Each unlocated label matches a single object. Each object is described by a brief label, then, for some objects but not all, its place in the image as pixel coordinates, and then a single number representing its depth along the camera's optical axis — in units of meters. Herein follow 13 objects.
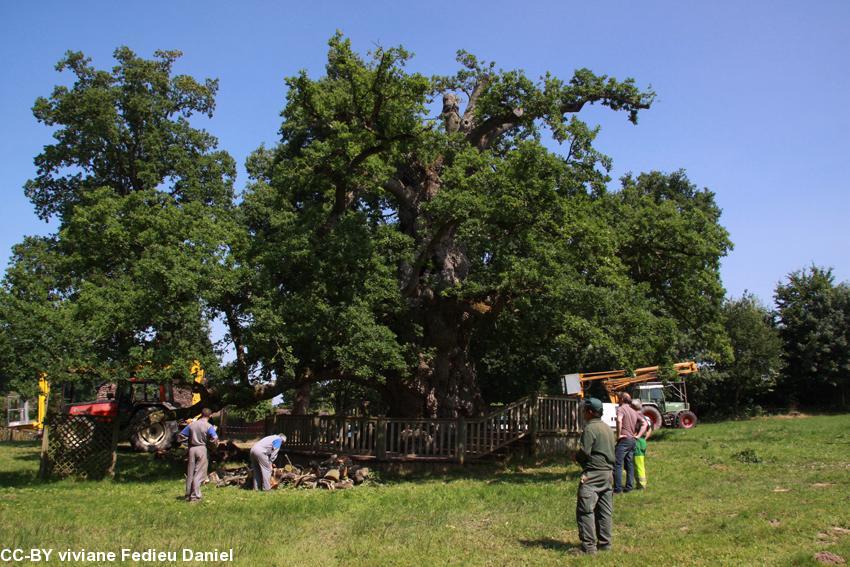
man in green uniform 7.30
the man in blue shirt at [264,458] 13.48
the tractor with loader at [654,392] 27.38
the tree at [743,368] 36.22
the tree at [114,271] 14.37
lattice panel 15.73
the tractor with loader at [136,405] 21.82
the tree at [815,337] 37.16
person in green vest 11.22
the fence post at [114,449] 15.77
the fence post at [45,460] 15.43
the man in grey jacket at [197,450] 11.78
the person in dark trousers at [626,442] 10.79
